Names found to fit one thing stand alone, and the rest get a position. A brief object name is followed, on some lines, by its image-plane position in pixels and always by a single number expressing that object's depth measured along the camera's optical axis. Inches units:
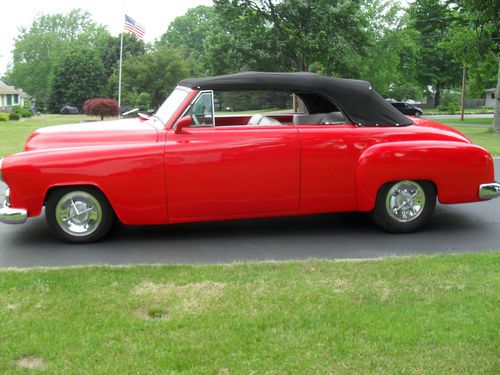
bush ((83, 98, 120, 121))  1413.6
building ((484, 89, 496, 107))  2944.4
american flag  1187.9
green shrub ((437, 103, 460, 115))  2246.6
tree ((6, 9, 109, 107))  3390.7
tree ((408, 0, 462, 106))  1950.1
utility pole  1443.9
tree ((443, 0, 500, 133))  852.0
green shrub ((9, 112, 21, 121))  1751.2
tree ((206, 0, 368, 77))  1082.1
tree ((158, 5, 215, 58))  4285.2
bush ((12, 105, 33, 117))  1932.6
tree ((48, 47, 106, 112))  2714.1
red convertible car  220.4
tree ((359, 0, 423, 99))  1773.4
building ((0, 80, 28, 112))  2613.2
